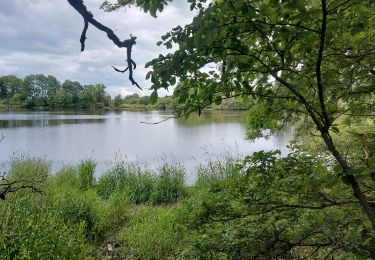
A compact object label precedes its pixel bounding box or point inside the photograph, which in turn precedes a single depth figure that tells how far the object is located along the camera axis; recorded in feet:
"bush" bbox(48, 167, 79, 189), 24.45
